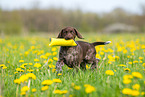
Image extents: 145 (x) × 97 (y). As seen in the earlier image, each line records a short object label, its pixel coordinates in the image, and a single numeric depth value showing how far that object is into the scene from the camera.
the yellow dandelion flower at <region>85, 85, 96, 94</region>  3.00
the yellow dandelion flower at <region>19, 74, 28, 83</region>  3.17
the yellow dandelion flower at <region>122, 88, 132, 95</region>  3.00
